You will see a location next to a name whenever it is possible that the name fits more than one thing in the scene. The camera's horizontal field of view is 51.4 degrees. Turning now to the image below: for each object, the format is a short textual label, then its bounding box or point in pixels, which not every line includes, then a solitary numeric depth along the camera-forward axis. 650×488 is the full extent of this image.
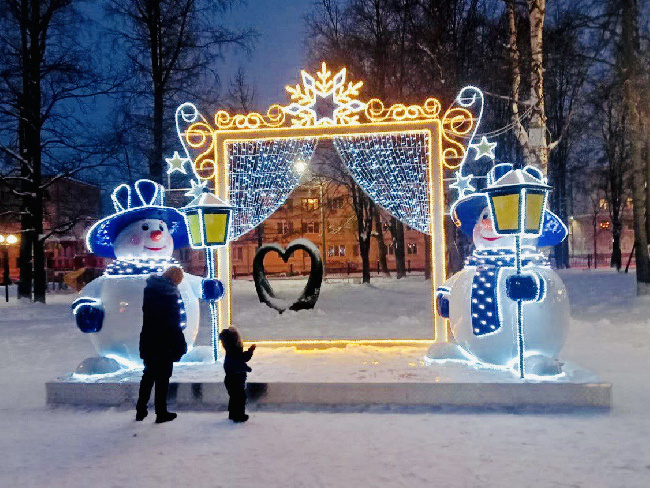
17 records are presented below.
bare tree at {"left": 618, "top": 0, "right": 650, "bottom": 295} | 14.88
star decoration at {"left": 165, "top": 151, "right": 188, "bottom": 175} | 9.99
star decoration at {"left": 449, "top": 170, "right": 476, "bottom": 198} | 9.79
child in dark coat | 6.96
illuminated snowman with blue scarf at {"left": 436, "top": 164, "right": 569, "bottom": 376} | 7.50
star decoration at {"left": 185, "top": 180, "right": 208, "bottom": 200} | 9.86
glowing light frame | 10.01
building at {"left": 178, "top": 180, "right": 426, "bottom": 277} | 29.19
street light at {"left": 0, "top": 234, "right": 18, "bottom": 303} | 25.72
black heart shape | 10.98
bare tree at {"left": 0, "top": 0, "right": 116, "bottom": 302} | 20.45
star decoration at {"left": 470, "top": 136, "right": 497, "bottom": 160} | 9.37
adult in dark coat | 6.92
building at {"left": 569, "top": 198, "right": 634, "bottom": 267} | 65.69
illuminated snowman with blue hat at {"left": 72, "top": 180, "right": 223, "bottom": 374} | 8.30
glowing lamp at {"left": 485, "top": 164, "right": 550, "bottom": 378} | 7.38
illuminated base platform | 7.09
